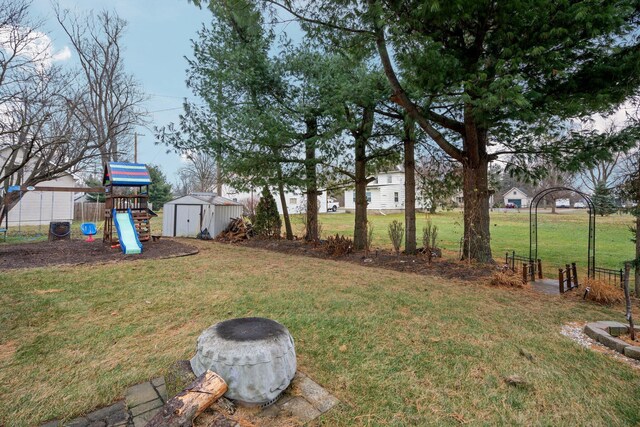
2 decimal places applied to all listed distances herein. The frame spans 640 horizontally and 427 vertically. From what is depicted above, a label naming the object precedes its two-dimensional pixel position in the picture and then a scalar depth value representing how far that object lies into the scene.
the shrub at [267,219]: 13.07
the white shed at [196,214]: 14.07
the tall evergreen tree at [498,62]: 4.86
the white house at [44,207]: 19.36
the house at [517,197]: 50.34
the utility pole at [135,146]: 20.07
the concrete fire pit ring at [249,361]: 2.18
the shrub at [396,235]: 9.09
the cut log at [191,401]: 1.84
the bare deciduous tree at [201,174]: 29.45
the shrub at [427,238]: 8.41
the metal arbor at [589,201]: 5.78
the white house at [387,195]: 32.06
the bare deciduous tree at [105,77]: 14.05
